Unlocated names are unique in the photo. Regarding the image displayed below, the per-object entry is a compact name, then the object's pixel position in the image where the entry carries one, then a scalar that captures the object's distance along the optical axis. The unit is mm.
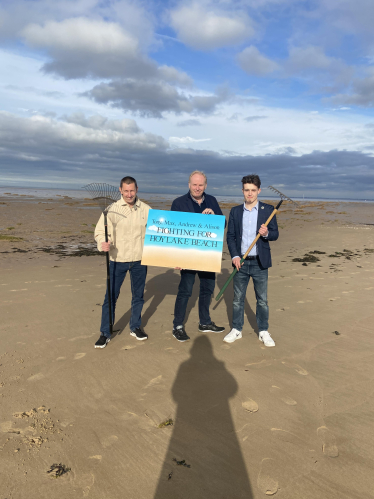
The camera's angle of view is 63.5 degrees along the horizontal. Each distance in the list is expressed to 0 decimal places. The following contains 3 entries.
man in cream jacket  4285
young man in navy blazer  4242
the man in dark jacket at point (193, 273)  4457
